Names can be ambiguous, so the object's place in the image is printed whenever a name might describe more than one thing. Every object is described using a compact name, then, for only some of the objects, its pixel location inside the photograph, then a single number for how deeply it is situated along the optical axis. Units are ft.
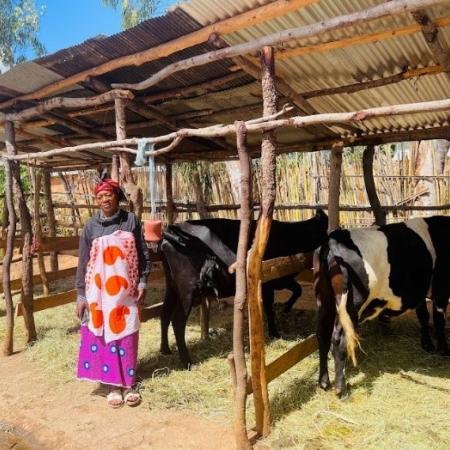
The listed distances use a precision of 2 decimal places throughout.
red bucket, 12.28
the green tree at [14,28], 71.97
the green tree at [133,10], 65.00
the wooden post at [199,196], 30.40
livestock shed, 9.77
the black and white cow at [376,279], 12.10
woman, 12.26
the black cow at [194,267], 15.14
